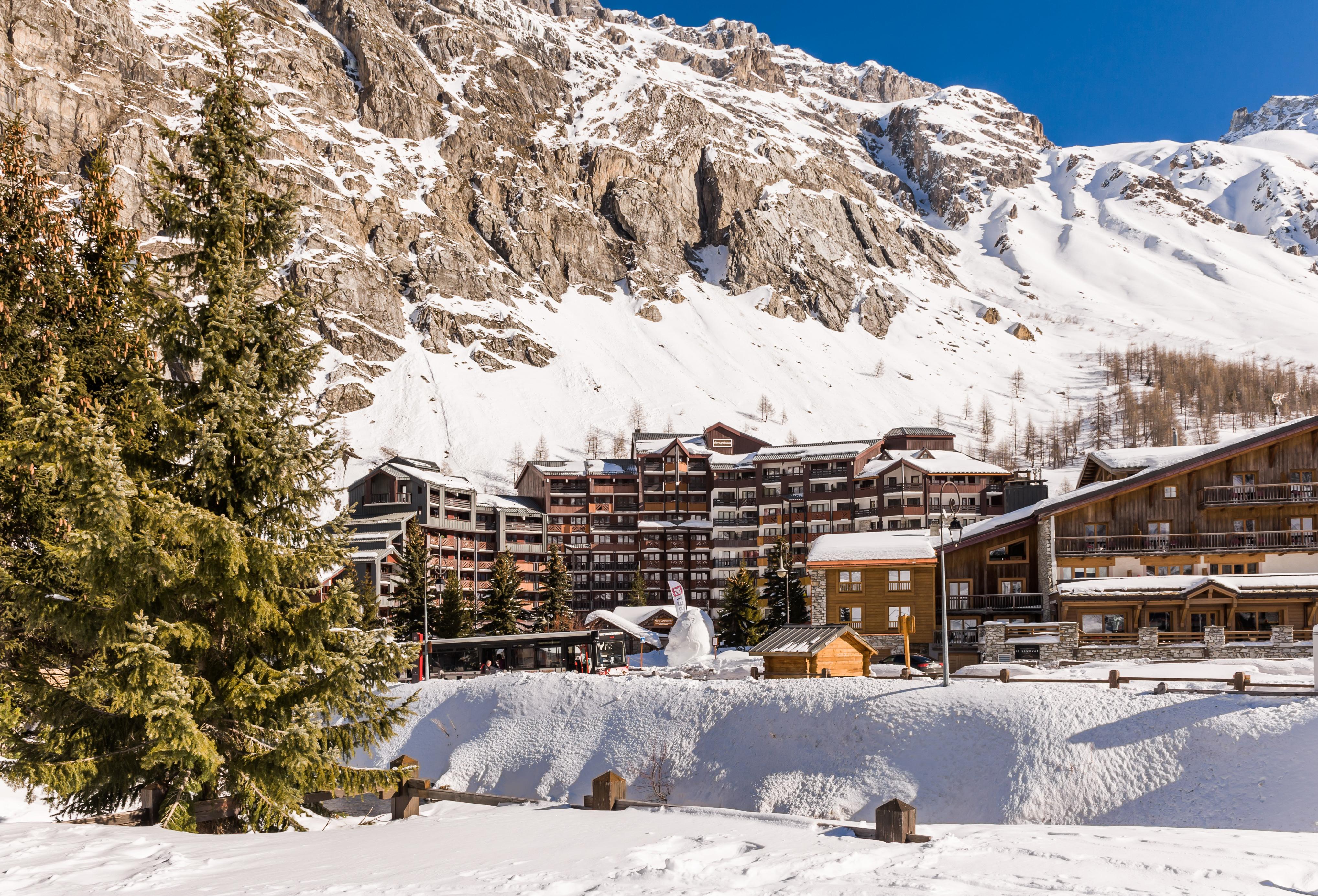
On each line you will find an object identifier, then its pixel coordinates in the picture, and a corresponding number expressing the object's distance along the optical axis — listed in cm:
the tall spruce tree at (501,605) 7112
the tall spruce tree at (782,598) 6981
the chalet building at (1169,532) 4494
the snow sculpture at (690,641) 4753
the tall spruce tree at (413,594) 6644
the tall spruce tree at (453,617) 6638
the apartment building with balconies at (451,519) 10169
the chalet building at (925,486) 9894
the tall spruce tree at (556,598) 8325
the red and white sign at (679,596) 5044
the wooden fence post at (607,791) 1484
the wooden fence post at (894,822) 1187
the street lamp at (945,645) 2716
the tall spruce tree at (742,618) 6788
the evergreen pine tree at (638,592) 10038
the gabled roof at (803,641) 3331
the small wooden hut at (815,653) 3331
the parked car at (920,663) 3944
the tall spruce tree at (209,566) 1350
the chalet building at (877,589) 4947
